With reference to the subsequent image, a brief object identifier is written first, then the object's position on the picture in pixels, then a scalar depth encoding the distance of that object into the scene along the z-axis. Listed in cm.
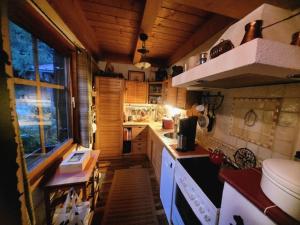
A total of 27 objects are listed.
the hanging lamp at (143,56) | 166
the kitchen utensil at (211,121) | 157
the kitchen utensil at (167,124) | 263
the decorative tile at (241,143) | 118
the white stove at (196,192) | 79
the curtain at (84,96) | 184
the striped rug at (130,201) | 151
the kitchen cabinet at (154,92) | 325
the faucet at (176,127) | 202
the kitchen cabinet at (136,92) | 306
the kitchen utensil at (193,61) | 122
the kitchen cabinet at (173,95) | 194
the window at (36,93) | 98
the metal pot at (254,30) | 60
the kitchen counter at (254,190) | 43
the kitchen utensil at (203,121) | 166
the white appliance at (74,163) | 121
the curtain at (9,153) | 61
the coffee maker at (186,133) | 151
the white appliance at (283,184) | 42
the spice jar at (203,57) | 105
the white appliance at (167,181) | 142
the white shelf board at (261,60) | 51
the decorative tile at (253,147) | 108
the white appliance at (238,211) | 50
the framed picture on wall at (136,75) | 325
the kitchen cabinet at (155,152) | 203
